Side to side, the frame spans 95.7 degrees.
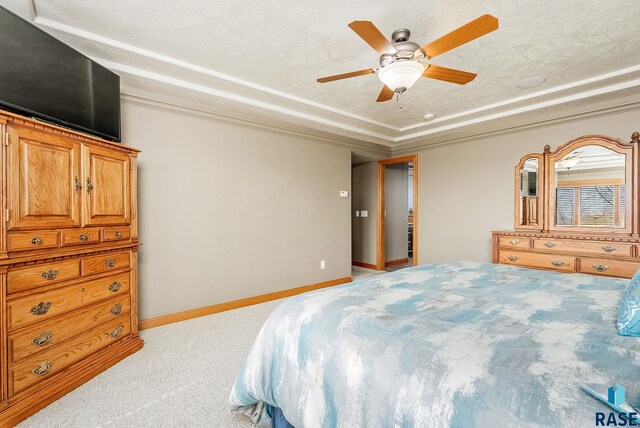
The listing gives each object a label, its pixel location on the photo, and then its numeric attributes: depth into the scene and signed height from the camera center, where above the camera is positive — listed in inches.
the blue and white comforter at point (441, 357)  30.9 -18.7
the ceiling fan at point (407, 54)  59.8 +37.7
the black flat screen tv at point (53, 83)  68.7 +35.9
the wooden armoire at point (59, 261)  63.3 -12.3
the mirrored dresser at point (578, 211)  119.0 -0.2
